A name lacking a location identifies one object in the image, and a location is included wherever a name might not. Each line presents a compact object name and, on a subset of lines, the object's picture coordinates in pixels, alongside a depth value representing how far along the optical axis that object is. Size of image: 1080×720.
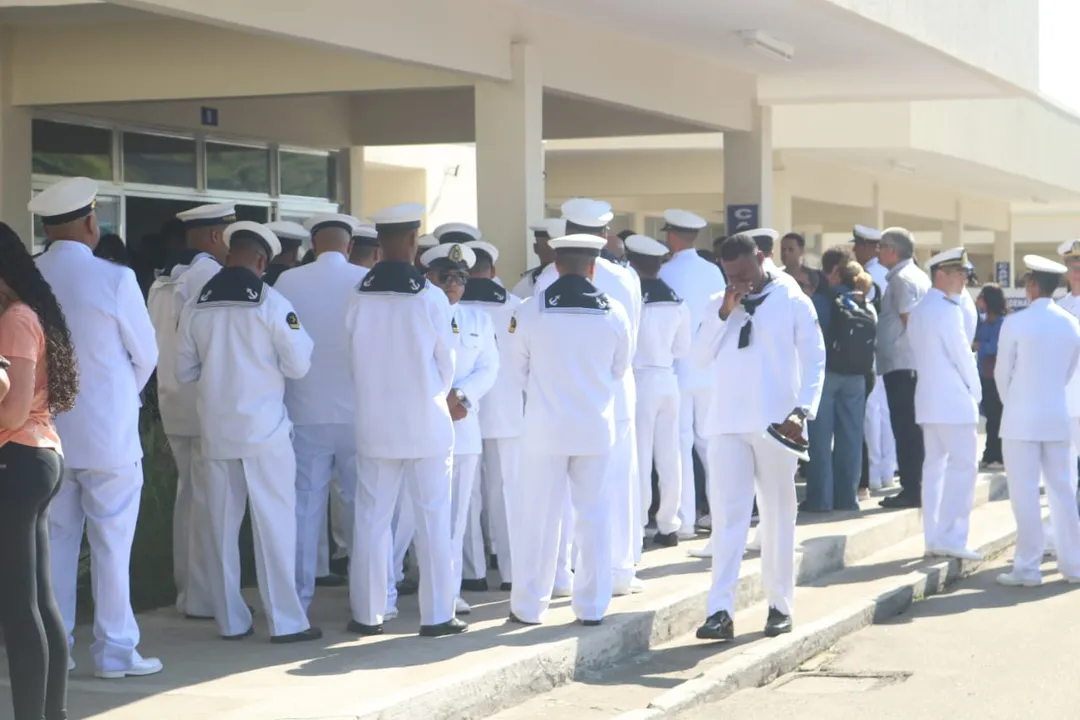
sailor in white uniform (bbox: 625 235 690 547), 10.20
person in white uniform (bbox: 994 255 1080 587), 10.03
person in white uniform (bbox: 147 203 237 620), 8.24
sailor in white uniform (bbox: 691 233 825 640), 8.01
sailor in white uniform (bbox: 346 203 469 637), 7.64
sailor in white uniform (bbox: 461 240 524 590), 8.98
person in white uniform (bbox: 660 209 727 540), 10.86
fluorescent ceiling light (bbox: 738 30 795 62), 13.02
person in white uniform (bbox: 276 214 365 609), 8.28
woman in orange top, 5.51
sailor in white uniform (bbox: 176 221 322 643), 7.50
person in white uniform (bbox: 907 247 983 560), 10.27
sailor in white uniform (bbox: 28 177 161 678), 6.67
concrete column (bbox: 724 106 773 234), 16.41
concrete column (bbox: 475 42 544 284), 11.97
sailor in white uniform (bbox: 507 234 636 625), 8.01
